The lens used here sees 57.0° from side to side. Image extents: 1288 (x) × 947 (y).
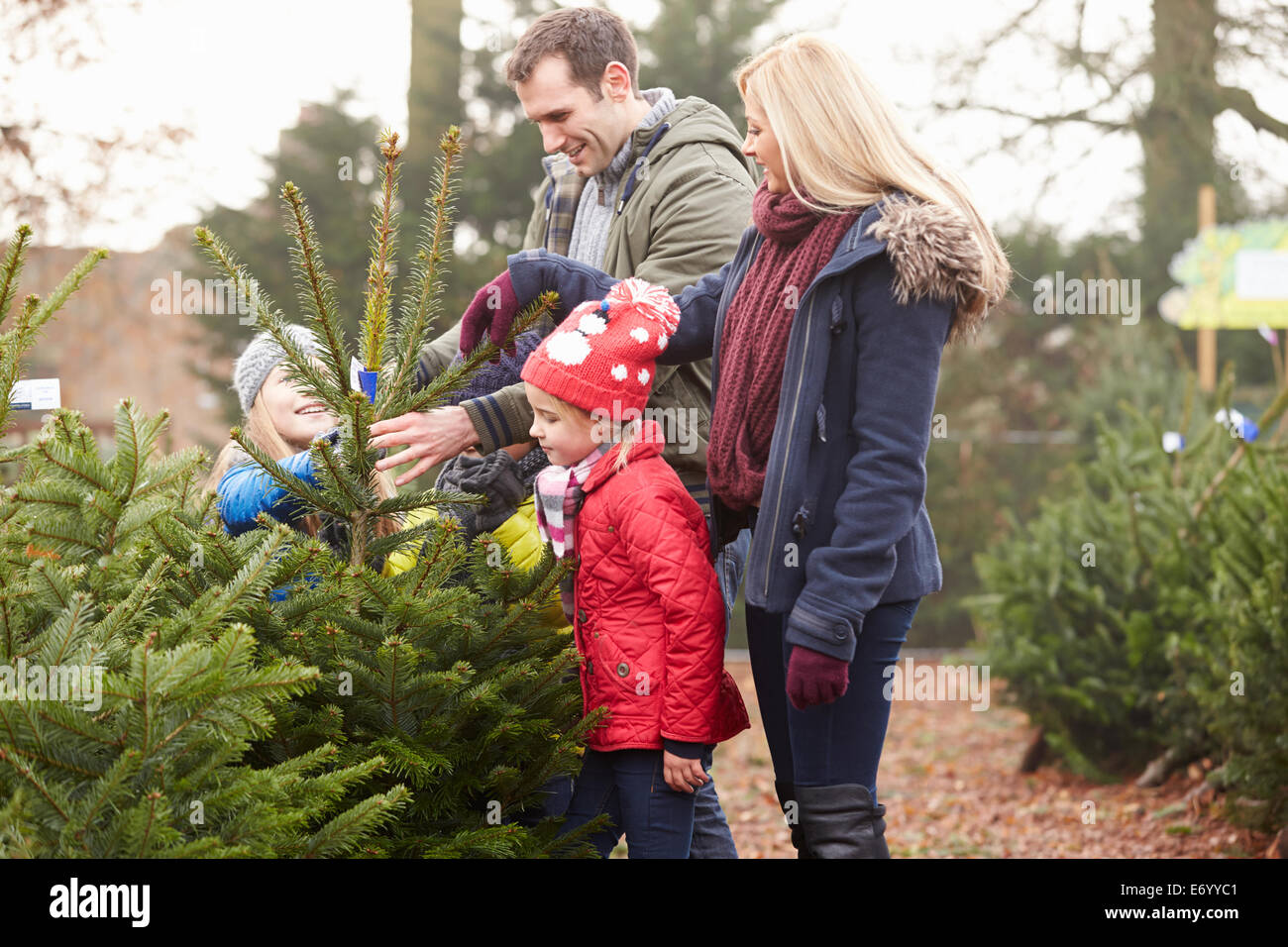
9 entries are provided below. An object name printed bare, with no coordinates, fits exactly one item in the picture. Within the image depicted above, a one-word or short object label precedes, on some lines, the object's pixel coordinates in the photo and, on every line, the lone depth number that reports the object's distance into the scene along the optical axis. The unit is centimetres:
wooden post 948
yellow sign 949
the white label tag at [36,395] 232
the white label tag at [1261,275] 945
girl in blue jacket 280
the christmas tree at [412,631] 221
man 300
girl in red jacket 258
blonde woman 238
